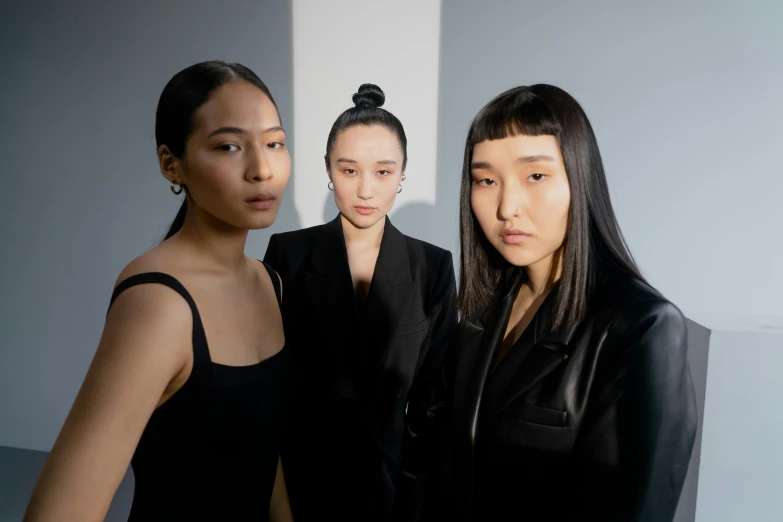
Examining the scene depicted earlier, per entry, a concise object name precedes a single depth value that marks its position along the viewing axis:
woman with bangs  0.76
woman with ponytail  0.68
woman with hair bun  1.39
